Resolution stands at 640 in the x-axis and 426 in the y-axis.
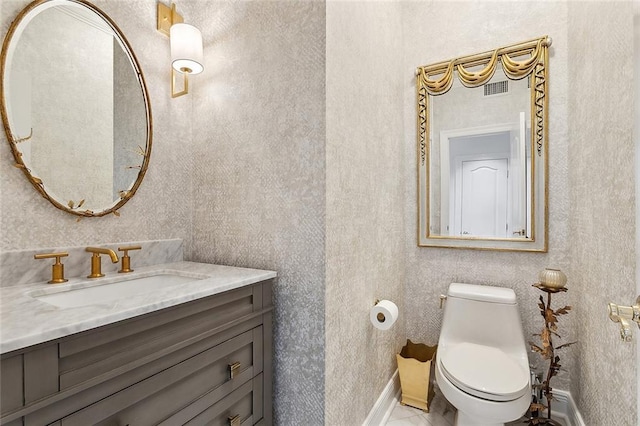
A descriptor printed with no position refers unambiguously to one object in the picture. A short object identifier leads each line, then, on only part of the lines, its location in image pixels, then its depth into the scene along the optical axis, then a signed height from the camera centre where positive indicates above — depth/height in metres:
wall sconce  1.43 +0.77
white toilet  1.40 -0.80
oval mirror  1.10 +0.41
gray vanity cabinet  0.66 -0.43
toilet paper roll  1.53 -0.52
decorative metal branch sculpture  1.64 -0.74
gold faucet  1.21 -0.20
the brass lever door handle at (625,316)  0.67 -0.24
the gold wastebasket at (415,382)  1.89 -1.05
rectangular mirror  1.90 +0.40
